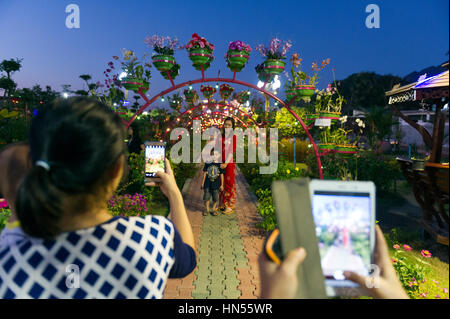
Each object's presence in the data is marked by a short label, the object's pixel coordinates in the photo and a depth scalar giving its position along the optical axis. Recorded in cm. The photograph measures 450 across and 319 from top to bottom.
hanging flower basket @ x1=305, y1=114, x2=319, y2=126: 411
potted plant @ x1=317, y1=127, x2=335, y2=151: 398
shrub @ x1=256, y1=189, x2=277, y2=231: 574
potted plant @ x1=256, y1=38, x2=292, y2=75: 448
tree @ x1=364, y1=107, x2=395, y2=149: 1091
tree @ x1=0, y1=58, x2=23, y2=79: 1142
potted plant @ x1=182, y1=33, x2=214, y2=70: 470
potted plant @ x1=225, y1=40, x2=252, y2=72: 468
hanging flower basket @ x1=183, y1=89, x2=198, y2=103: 1089
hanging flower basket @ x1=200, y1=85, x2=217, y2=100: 1012
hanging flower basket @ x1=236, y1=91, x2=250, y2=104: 1220
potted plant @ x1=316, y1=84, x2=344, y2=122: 421
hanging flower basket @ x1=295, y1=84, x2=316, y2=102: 414
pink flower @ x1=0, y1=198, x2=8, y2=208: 328
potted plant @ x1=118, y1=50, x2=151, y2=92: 491
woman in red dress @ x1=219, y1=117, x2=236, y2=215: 661
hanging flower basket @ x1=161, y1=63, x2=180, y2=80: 549
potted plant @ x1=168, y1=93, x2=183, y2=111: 1314
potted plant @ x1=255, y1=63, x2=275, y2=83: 527
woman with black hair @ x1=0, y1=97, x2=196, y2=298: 88
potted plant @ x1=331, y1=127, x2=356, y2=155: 387
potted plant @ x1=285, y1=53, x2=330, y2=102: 415
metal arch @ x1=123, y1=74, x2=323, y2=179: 496
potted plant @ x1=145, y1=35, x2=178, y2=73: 474
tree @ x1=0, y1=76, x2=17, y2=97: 1158
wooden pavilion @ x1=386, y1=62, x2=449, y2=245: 305
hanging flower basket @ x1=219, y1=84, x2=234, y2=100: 963
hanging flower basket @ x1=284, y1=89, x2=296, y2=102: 440
